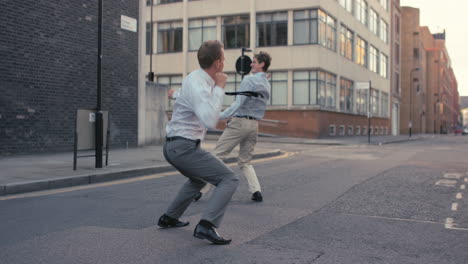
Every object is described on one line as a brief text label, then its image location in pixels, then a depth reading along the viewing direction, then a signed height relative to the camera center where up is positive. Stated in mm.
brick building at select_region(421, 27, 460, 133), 97000 +10277
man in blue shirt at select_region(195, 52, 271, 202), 6438 +85
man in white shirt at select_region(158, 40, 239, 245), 4219 -161
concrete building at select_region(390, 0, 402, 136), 56906 +7676
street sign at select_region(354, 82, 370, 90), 33188 +2992
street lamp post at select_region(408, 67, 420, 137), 64125 +6338
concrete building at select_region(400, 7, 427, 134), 69625 +10291
